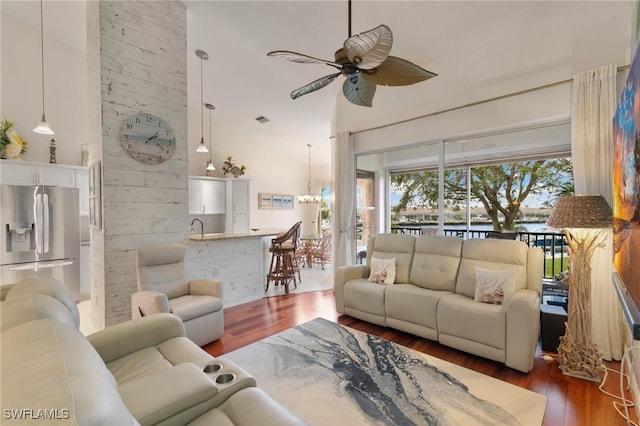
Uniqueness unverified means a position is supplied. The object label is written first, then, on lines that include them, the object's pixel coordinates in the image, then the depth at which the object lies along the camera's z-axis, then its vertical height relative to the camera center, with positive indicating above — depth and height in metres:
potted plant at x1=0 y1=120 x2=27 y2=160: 3.96 +1.01
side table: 2.60 -1.10
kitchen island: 3.70 -0.72
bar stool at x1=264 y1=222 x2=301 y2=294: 4.83 -0.87
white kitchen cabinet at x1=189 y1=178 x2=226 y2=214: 6.31 +0.36
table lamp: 2.19 -0.57
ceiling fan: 1.71 +1.03
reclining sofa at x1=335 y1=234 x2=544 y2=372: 2.32 -0.88
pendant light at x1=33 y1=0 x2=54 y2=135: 3.59 +1.09
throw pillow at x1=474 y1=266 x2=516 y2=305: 2.60 -0.73
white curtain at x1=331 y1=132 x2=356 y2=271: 4.89 +0.22
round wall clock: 3.12 +0.84
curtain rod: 2.86 +1.34
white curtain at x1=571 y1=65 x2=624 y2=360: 2.56 +0.43
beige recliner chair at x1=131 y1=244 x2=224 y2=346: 2.61 -0.84
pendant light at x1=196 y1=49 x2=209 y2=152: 4.30 +2.38
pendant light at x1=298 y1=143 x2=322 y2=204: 8.41 +0.38
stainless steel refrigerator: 3.79 -0.31
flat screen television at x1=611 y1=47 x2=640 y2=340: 1.31 +0.05
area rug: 1.85 -1.35
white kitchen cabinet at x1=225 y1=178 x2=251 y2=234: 6.84 +0.12
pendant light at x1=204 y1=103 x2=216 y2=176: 6.21 +1.12
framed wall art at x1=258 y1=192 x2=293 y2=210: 7.86 +0.28
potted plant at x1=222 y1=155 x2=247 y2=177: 6.83 +1.05
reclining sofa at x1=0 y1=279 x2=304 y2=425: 0.65 -0.53
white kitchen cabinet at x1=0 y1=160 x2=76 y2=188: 3.87 +0.56
